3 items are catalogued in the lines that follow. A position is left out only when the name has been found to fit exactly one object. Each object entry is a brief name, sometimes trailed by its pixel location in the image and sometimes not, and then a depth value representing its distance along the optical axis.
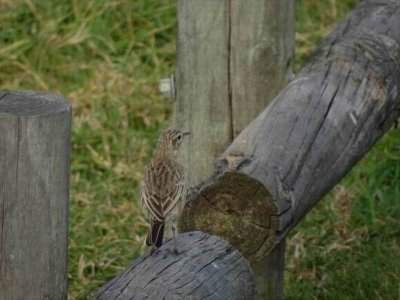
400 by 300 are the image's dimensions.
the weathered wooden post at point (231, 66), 10.80
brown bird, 8.94
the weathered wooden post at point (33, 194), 6.69
